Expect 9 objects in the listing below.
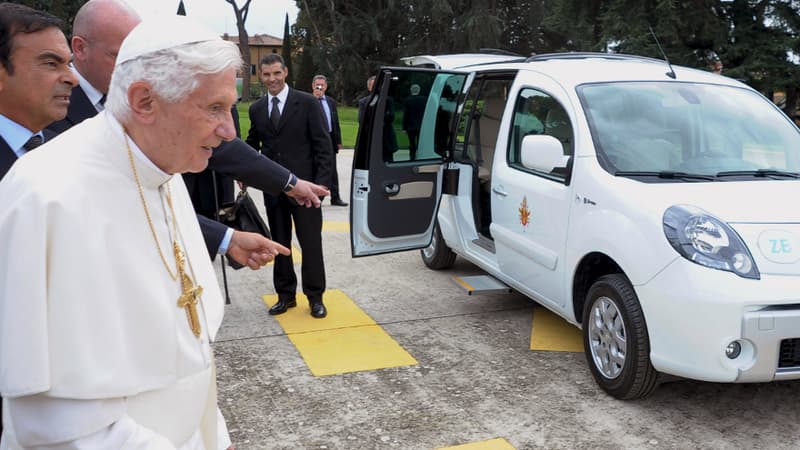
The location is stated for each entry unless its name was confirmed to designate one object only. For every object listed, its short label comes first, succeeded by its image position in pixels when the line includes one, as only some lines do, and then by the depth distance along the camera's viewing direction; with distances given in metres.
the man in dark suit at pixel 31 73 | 2.16
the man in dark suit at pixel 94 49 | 2.77
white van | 3.46
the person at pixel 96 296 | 1.28
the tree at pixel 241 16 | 49.34
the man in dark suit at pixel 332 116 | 10.64
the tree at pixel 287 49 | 58.19
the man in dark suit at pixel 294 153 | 5.65
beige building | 110.56
